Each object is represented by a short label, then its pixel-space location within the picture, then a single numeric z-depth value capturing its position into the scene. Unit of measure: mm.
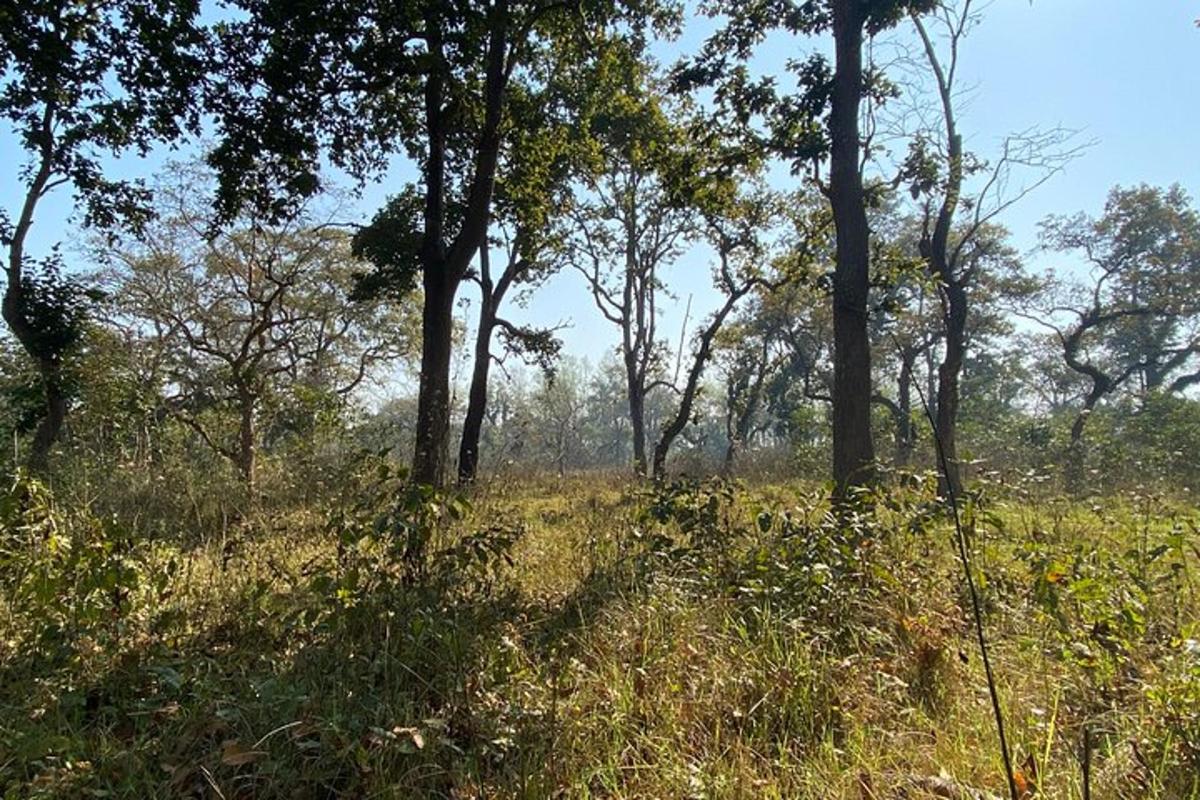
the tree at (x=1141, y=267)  17734
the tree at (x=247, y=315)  11555
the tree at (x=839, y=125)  5906
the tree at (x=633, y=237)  12398
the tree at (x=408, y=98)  5426
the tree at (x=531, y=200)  8508
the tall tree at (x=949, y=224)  9789
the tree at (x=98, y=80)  5285
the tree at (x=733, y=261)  13477
